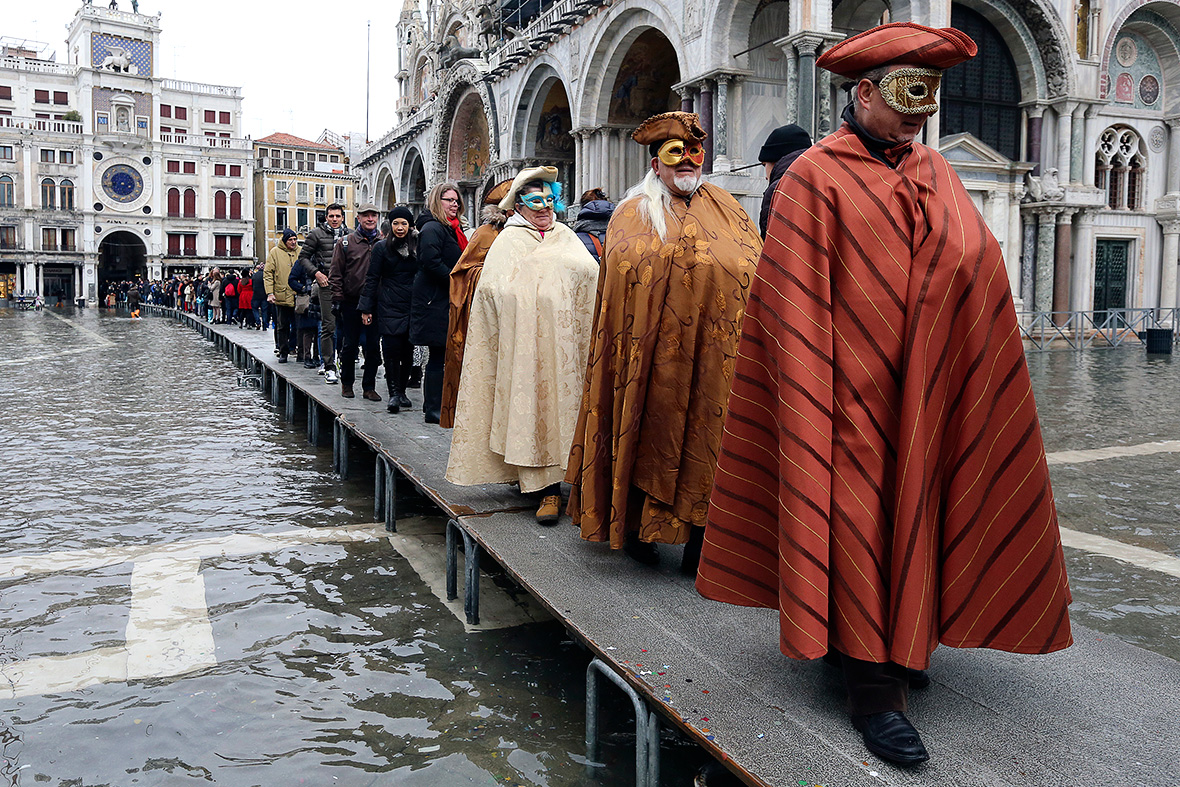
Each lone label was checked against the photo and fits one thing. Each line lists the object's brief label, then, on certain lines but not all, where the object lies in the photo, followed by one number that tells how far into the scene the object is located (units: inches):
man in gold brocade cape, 131.6
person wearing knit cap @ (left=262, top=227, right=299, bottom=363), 454.3
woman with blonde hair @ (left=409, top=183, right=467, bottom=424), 270.5
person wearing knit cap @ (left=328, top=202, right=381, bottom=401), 339.6
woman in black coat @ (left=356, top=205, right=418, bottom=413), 305.6
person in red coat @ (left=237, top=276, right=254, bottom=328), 831.7
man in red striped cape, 85.4
